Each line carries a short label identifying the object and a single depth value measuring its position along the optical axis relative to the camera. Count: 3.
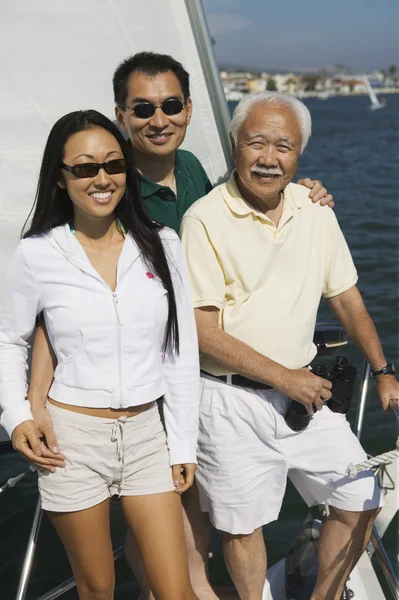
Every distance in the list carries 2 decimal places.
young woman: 2.36
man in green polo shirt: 2.80
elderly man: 2.71
